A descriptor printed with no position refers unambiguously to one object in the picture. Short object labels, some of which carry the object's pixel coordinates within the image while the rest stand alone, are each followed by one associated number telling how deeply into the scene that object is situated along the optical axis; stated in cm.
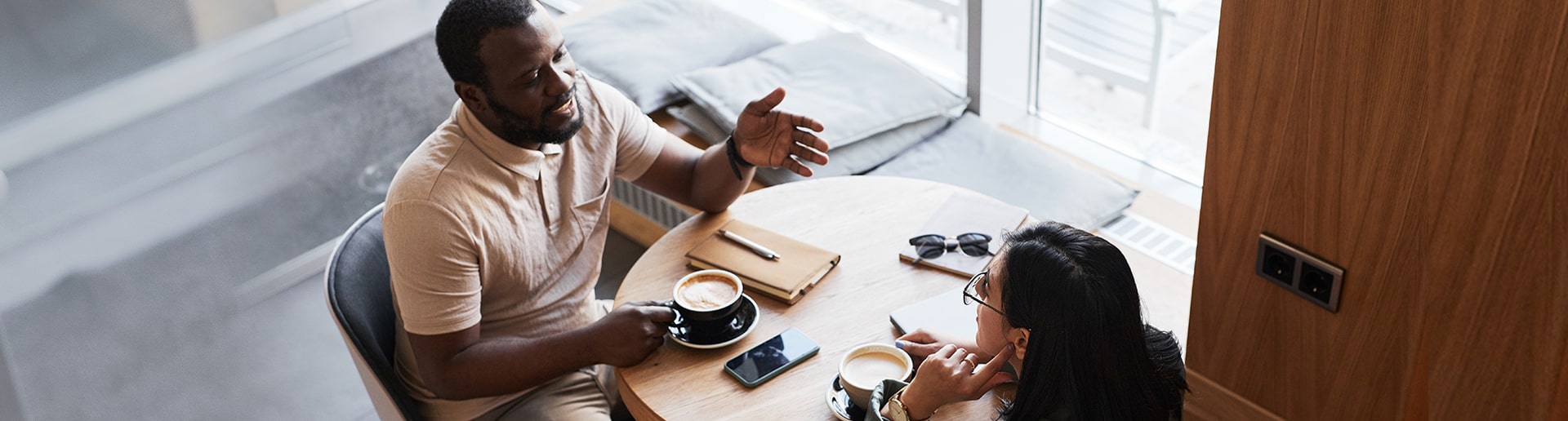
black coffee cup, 184
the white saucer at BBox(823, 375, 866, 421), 166
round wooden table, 174
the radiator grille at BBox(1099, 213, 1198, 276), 272
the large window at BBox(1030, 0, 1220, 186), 291
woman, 144
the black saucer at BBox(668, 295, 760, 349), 185
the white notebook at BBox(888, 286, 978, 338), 185
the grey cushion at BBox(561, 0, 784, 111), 333
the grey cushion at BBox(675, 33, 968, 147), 311
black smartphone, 178
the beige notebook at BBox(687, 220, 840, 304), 197
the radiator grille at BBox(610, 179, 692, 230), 329
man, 187
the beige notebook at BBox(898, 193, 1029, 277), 203
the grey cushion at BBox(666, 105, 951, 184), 299
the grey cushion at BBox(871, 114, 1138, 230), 284
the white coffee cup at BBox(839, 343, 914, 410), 165
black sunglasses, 204
